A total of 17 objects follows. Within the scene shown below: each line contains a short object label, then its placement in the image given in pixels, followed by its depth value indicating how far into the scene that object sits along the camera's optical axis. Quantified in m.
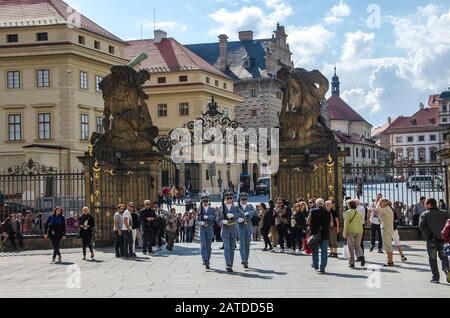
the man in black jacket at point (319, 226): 14.90
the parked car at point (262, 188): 52.75
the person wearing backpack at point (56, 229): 18.38
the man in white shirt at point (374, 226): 18.94
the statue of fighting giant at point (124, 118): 22.27
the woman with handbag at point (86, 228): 18.72
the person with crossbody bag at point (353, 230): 15.42
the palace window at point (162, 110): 63.69
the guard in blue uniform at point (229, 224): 15.36
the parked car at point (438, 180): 23.78
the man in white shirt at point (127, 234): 18.83
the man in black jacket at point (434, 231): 12.79
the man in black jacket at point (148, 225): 19.69
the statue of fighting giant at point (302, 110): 21.91
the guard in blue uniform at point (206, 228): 15.66
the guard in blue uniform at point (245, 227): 15.87
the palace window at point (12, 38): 48.47
